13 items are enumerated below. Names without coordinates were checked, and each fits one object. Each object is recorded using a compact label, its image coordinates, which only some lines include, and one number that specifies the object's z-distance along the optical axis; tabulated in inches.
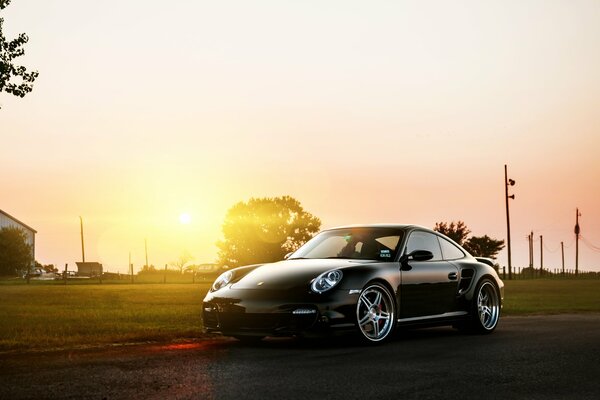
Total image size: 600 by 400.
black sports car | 364.5
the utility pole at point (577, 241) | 4249.5
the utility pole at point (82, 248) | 3683.6
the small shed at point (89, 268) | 3033.0
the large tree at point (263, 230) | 3922.2
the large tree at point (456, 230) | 3117.6
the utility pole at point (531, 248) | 4826.8
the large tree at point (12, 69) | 736.3
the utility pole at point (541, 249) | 4558.6
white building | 4057.6
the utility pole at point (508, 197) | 2541.8
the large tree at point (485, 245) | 3415.4
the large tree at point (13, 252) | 3157.0
